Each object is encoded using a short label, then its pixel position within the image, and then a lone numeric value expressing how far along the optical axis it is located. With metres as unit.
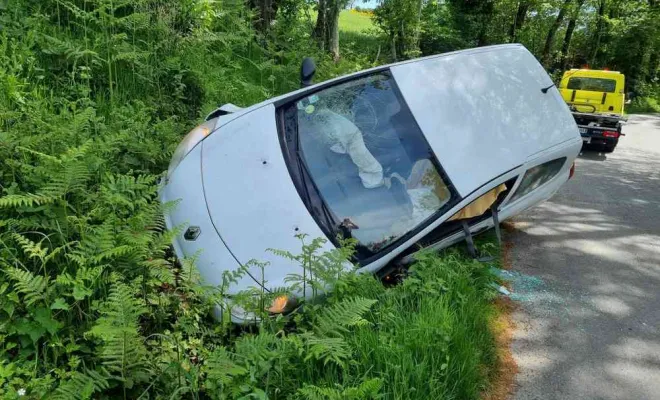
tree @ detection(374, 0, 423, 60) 15.20
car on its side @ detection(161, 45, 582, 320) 3.55
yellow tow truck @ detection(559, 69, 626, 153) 12.09
